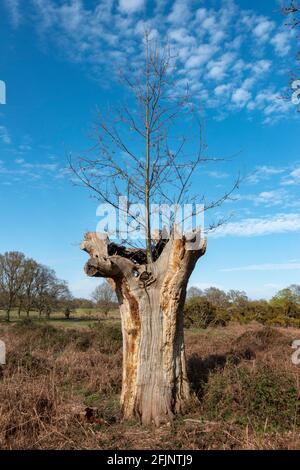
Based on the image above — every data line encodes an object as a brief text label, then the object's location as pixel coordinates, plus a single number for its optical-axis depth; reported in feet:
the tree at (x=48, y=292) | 138.18
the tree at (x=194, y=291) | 195.46
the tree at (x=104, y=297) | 150.92
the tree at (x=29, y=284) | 135.03
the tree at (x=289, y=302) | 99.66
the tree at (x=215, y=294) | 167.94
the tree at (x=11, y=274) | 132.77
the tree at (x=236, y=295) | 118.93
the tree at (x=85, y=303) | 177.64
